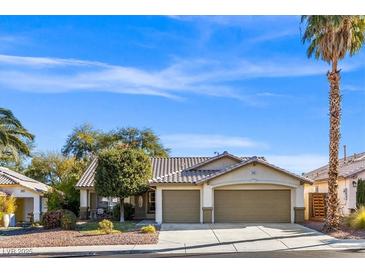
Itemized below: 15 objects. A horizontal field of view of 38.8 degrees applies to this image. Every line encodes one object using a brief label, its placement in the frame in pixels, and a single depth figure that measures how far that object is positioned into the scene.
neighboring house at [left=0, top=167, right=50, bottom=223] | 32.06
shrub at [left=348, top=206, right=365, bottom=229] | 22.36
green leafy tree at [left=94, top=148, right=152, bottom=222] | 27.98
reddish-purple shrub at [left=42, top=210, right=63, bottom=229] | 25.11
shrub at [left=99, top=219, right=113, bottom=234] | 22.22
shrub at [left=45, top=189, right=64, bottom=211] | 31.72
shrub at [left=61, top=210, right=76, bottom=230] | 24.44
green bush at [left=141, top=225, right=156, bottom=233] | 22.14
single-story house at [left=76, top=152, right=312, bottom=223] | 28.16
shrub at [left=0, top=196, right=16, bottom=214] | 28.75
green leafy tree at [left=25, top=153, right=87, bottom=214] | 50.84
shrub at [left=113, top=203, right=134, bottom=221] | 30.49
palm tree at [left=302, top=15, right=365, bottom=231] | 22.06
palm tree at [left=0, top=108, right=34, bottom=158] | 25.83
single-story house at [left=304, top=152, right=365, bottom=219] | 30.03
